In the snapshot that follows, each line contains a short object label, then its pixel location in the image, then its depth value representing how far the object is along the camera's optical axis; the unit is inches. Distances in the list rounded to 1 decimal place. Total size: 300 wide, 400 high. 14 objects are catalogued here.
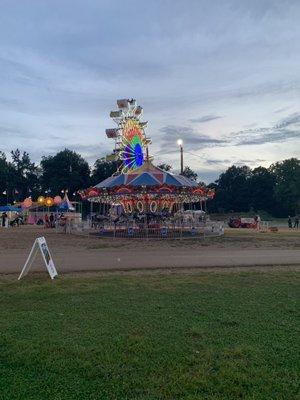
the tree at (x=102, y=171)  3391.7
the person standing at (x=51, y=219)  1617.9
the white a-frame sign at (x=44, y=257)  394.9
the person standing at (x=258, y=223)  1577.3
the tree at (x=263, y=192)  3693.4
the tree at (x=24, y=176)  3607.3
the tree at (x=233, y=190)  3809.1
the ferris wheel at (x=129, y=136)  1334.9
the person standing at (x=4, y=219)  1710.9
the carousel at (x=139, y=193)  1063.0
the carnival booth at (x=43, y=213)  1970.8
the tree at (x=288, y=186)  3410.4
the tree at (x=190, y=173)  3930.6
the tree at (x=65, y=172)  3385.8
